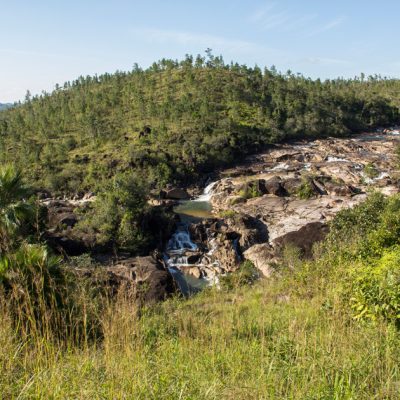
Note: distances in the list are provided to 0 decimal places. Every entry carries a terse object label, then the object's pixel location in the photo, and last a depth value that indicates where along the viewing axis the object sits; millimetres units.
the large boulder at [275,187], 40469
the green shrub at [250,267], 22667
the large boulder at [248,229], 29578
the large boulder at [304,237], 26833
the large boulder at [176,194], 45031
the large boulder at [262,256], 25516
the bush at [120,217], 27906
